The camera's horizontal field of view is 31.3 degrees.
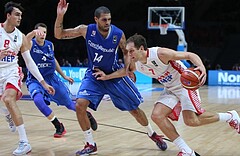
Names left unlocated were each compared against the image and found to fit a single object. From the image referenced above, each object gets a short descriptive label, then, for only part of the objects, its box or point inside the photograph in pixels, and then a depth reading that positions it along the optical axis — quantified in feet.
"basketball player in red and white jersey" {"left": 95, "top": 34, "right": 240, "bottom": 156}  14.75
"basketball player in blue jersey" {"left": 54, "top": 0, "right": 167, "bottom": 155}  16.21
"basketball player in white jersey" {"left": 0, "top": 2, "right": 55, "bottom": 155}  16.05
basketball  13.88
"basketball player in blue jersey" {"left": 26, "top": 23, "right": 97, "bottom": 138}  20.11
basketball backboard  61.05
